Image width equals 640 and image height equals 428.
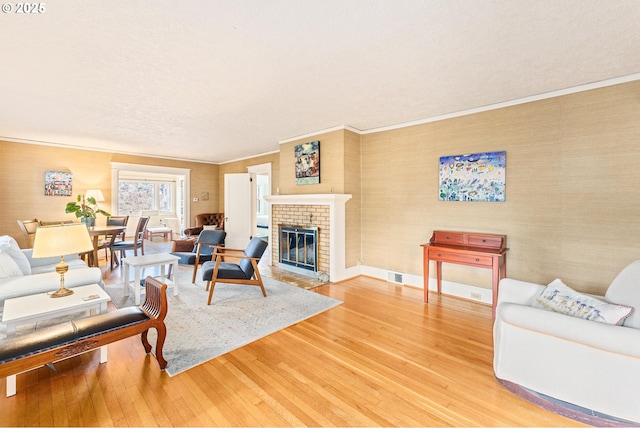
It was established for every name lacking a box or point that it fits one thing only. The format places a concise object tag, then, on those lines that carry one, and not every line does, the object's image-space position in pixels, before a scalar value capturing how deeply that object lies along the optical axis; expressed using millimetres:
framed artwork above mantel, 4812
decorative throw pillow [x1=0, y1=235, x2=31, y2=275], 2998
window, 9305
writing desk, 3106
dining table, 4648
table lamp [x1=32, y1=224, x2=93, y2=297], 2150
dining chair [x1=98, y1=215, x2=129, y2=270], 5203
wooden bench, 1591
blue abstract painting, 3473
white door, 6746
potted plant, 4602
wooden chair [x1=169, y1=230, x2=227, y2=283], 4691
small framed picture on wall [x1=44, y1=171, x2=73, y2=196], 5766
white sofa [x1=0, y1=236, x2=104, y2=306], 2586
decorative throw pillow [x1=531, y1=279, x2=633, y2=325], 1686
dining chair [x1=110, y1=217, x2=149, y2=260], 5285
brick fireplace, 4465
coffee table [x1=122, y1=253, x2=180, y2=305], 3447
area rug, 2439
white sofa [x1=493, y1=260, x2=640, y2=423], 1514
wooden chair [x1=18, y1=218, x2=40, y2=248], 4645
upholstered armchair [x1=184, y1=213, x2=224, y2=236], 7406
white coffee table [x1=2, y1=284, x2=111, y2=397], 1938
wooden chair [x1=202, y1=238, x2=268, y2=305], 3561
